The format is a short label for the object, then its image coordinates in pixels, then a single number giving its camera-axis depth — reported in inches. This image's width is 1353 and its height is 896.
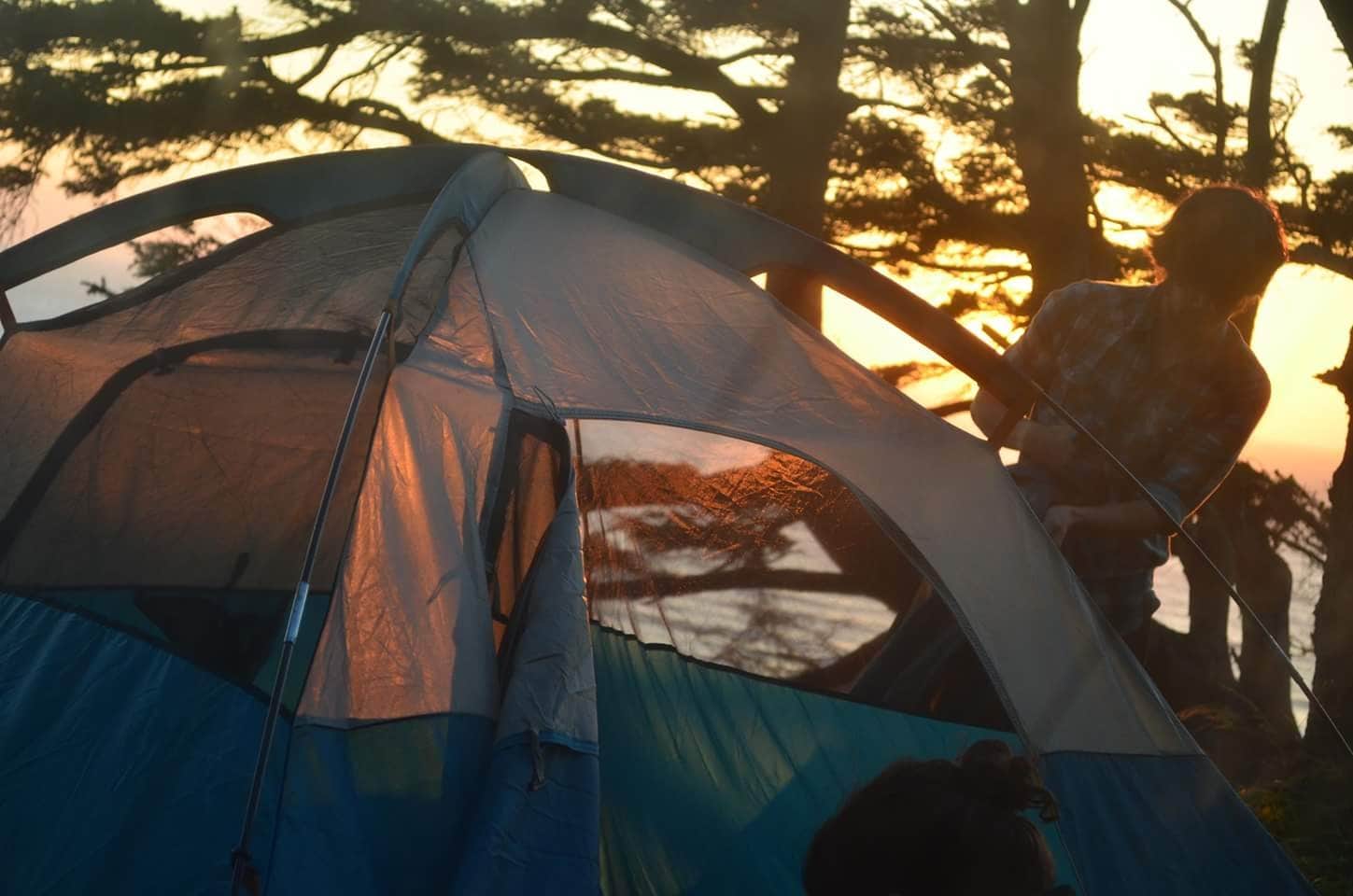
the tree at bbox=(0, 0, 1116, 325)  232.2
